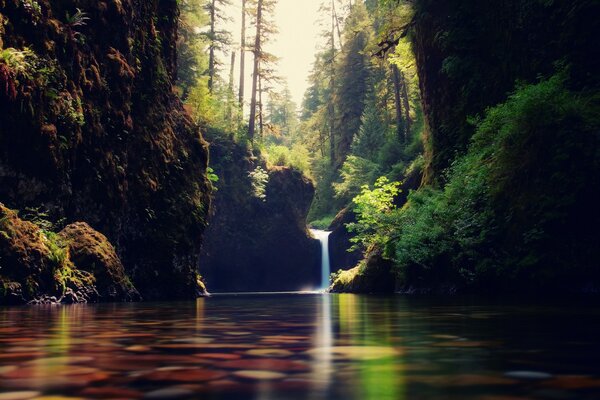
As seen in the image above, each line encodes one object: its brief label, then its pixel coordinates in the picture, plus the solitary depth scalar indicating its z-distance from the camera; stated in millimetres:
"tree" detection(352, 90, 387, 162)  48469
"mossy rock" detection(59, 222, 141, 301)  12320
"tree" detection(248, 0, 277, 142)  41438
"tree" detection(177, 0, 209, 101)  34031
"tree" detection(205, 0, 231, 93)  40094
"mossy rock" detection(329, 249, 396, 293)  20297
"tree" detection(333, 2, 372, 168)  55094
